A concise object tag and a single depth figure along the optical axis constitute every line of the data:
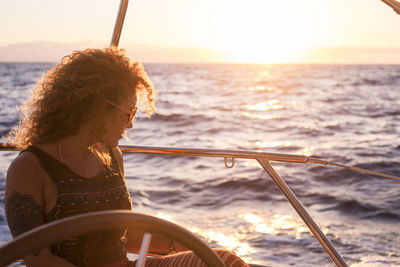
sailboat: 0.67
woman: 1.27
